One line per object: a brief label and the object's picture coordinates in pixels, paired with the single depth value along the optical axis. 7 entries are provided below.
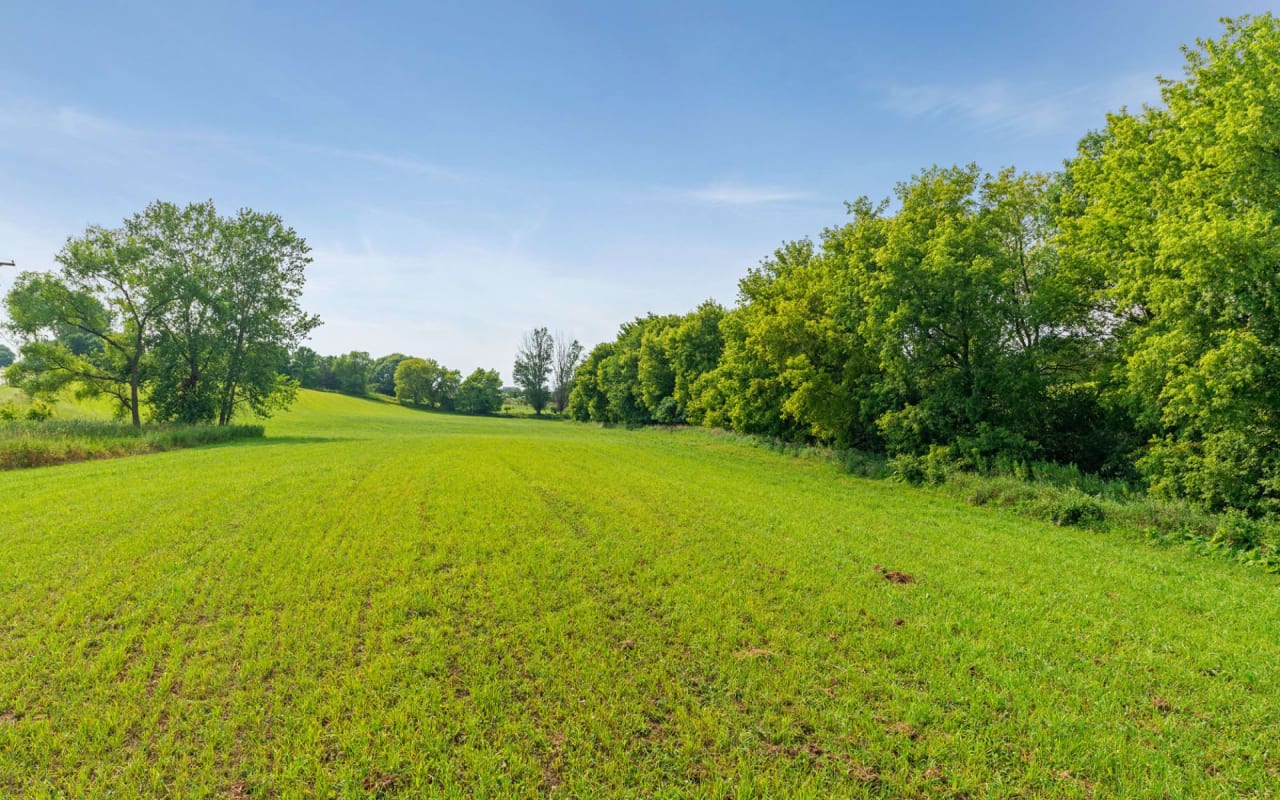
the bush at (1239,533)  10.73
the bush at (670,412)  53.06
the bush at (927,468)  18.61
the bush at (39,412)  26.81
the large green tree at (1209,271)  11.73
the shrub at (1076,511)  13.03
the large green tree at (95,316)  27.53
